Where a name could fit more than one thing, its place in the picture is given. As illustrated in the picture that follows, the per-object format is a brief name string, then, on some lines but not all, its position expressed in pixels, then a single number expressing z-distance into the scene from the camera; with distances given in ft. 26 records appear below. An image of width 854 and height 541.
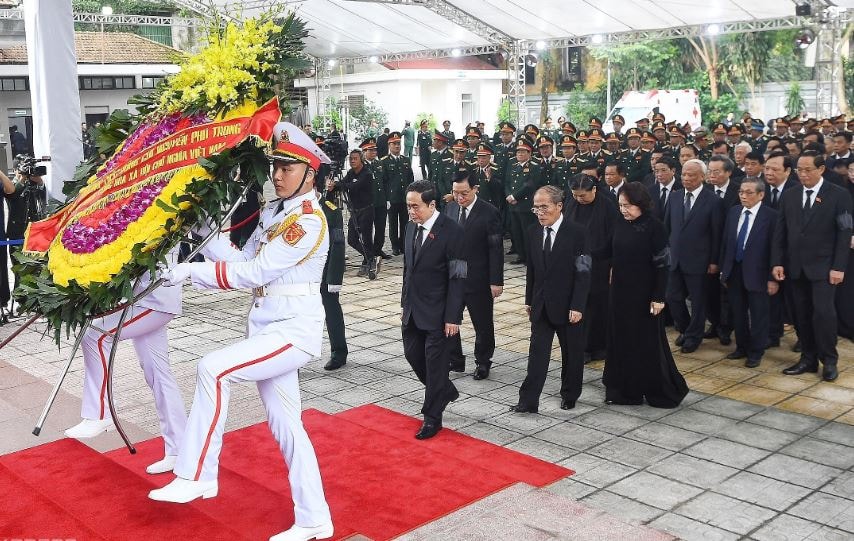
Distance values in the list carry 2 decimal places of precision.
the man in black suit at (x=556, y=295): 18.60
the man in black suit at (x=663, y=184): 25.35
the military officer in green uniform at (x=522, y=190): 37.58
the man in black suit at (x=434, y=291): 17.57
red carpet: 12.65
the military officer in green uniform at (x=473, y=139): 47.83
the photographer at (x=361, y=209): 36.81
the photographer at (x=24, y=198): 27.63
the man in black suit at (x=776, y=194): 23.22
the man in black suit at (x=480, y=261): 21.72
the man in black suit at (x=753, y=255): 22.25
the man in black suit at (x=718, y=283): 24.23
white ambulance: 86.53
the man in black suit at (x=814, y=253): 20.92
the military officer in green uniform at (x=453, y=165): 41.11
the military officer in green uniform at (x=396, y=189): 42.37
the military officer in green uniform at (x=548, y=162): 38.83
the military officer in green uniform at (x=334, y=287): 21.75
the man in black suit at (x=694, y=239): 23.39
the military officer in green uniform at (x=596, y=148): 39.91
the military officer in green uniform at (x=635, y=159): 37.73
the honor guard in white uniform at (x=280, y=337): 11.95
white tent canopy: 55.16
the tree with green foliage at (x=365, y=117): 105.91
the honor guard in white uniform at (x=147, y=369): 14.25
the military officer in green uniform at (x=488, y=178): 39.52
